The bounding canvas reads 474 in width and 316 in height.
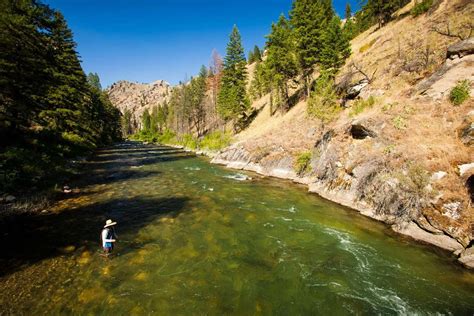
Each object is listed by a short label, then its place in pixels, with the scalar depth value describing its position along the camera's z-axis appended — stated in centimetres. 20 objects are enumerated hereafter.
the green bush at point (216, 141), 4803
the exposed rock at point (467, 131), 1323
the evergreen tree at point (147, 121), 12299
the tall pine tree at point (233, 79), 5297
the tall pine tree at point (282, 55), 4278
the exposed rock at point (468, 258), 983
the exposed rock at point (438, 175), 1258
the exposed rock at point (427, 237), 1102
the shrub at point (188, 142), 6023
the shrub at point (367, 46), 4084
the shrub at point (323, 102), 2588
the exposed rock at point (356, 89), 2908
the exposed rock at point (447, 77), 1714
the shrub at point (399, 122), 1738
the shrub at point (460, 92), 1565
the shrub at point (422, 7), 3658
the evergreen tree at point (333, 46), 3416
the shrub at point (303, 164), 2475
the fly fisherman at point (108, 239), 1059
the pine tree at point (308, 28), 3809
